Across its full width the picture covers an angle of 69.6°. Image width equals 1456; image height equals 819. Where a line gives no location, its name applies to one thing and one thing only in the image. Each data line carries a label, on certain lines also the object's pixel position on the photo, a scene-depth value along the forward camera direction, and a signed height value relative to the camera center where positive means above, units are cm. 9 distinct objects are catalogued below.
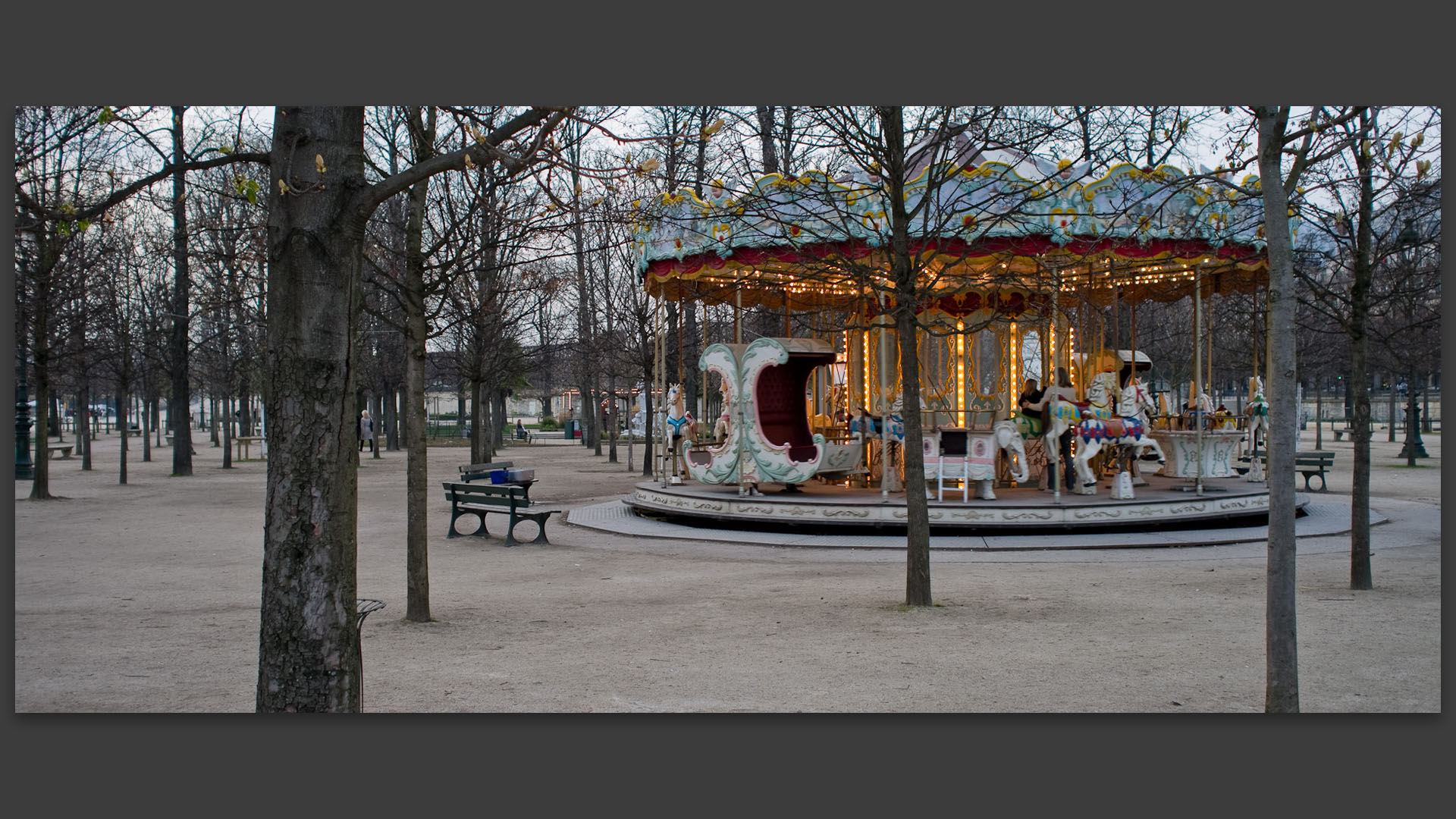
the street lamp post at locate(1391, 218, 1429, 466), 2744 -57
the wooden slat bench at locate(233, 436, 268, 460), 3652 -103
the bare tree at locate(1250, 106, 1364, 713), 504 -4
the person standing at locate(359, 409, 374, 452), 4731 -50
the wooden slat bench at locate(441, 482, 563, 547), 1459 -124
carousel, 1506 +44
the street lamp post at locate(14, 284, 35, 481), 2503 -38
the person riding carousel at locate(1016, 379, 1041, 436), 1727 +10
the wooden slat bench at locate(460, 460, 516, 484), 1895 -104
